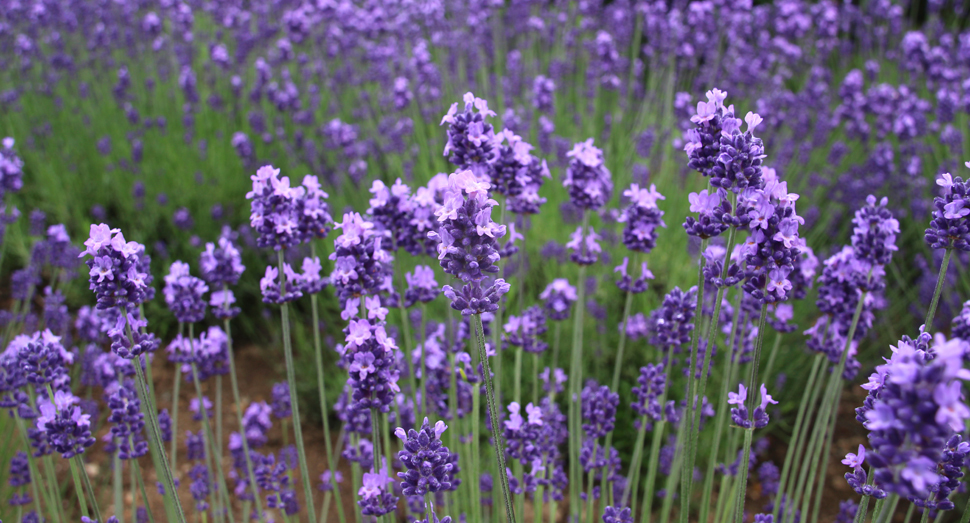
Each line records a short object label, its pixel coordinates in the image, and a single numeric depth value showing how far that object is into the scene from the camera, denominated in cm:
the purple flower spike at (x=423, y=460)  83
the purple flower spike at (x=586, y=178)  93
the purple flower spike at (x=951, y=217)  84
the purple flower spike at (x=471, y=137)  89
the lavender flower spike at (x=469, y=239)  82
